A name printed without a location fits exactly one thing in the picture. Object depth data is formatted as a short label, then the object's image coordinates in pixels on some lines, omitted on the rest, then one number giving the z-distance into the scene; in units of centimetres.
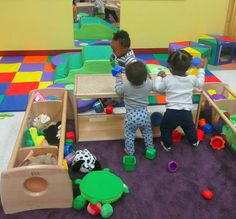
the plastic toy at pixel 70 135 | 177
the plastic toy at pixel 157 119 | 184
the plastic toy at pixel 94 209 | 128
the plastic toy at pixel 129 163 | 156
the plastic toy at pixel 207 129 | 188
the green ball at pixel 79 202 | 133
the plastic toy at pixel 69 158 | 156
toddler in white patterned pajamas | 153
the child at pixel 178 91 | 161
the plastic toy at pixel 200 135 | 182
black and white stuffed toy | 153
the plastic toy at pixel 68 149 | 162
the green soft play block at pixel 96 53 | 243
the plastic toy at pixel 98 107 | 196
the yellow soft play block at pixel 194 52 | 267
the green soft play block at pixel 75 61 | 257
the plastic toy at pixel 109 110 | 188
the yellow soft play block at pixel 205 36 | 311
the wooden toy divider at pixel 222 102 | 171
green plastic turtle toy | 129
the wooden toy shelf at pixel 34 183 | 121
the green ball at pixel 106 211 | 127
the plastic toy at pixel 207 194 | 140
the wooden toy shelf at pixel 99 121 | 178
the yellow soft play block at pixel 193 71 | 223
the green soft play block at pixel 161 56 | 315
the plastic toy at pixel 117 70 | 161
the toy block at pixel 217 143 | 174
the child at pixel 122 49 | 195
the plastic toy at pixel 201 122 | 193
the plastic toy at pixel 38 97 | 185
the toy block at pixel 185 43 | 294
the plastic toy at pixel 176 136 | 181
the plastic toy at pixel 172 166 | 157
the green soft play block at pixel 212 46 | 297
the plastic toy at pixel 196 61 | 173
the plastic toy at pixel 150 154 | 165
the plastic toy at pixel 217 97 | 200
